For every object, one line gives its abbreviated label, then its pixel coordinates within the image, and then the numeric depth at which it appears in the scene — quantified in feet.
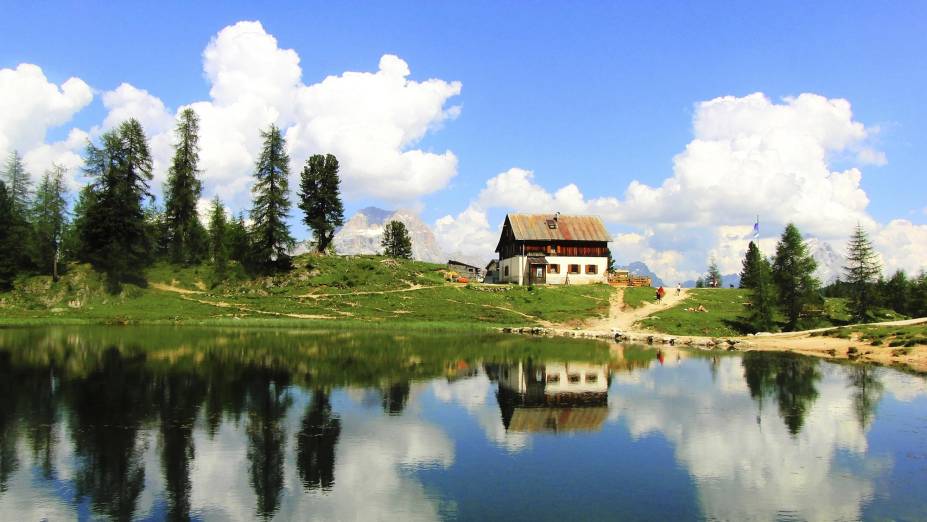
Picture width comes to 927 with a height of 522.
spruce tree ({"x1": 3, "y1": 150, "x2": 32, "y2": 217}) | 303.27
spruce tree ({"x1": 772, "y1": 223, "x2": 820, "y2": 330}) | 241.96
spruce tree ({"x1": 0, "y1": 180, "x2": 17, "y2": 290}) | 269.23
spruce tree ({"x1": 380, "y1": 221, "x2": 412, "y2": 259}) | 499.92
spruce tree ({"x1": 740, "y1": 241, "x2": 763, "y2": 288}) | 368.60
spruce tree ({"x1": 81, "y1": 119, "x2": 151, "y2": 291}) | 282.56
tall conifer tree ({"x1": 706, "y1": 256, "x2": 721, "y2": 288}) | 563.40
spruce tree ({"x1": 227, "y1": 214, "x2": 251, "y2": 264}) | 318.36
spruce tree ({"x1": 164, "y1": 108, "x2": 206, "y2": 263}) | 319.88
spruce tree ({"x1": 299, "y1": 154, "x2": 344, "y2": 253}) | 356.18
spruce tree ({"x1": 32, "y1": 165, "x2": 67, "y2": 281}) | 279.08
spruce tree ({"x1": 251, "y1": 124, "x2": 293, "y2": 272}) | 308.81
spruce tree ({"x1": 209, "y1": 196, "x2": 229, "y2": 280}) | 304.09
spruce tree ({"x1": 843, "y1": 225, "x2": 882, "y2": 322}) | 245.24
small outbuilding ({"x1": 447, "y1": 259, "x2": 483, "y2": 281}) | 389.23
